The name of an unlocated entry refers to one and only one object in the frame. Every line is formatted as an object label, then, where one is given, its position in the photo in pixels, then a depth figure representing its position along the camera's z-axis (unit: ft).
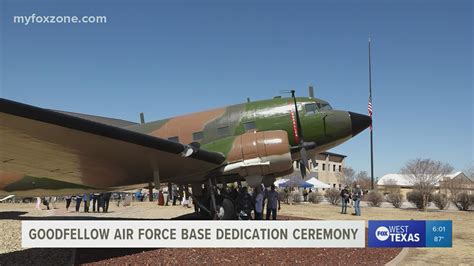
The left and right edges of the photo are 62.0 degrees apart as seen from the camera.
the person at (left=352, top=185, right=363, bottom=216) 77.94
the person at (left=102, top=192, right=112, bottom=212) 86.94
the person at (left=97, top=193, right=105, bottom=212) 87.51
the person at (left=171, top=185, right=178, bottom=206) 108.98
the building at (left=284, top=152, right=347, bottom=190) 297.33
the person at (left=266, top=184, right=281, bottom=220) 51.80
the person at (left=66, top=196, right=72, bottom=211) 95.82
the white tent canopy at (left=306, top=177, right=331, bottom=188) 148.80
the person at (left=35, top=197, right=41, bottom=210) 97.59
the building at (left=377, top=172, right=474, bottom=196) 129.29
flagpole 175.16
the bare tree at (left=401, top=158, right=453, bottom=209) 110.42
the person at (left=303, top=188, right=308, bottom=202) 141.28
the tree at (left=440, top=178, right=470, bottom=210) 110.32
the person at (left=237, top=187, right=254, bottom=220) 45.29
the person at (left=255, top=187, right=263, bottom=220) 47.98
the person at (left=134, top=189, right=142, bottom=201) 157.17
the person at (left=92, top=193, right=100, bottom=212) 88.65
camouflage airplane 27.25
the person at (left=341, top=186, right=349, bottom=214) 84.43
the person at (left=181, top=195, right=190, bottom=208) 97.33
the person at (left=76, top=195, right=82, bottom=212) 90.57
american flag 111.86
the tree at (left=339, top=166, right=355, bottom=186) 306.57
